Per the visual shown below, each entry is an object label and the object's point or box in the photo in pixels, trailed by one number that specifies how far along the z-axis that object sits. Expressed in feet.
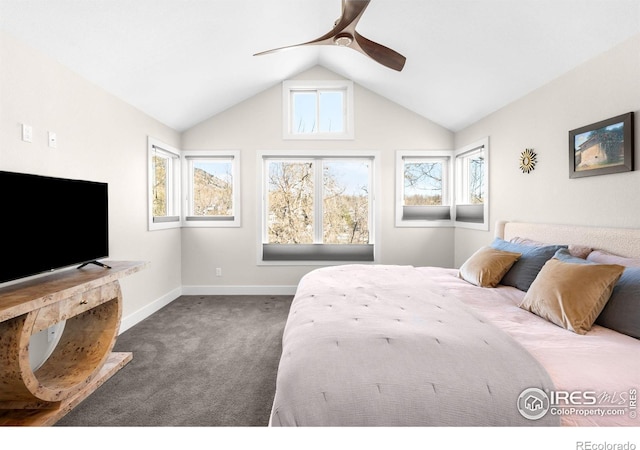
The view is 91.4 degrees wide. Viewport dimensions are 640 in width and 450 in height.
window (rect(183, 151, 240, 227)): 14.90
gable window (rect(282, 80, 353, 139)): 14.74
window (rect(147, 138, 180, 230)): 12.35
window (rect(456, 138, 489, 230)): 12.34
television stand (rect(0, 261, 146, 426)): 5.13
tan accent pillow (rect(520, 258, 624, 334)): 4.97
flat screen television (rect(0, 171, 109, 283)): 5.92
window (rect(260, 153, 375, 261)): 15.07
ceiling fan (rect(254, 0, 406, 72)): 6.06
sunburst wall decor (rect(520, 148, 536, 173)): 9.77
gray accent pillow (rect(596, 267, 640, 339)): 4.73
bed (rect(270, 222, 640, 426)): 3.41
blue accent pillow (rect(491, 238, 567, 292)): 7.18
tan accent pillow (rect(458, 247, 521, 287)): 7.66
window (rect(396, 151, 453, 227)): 14.82
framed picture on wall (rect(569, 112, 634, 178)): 6.73
